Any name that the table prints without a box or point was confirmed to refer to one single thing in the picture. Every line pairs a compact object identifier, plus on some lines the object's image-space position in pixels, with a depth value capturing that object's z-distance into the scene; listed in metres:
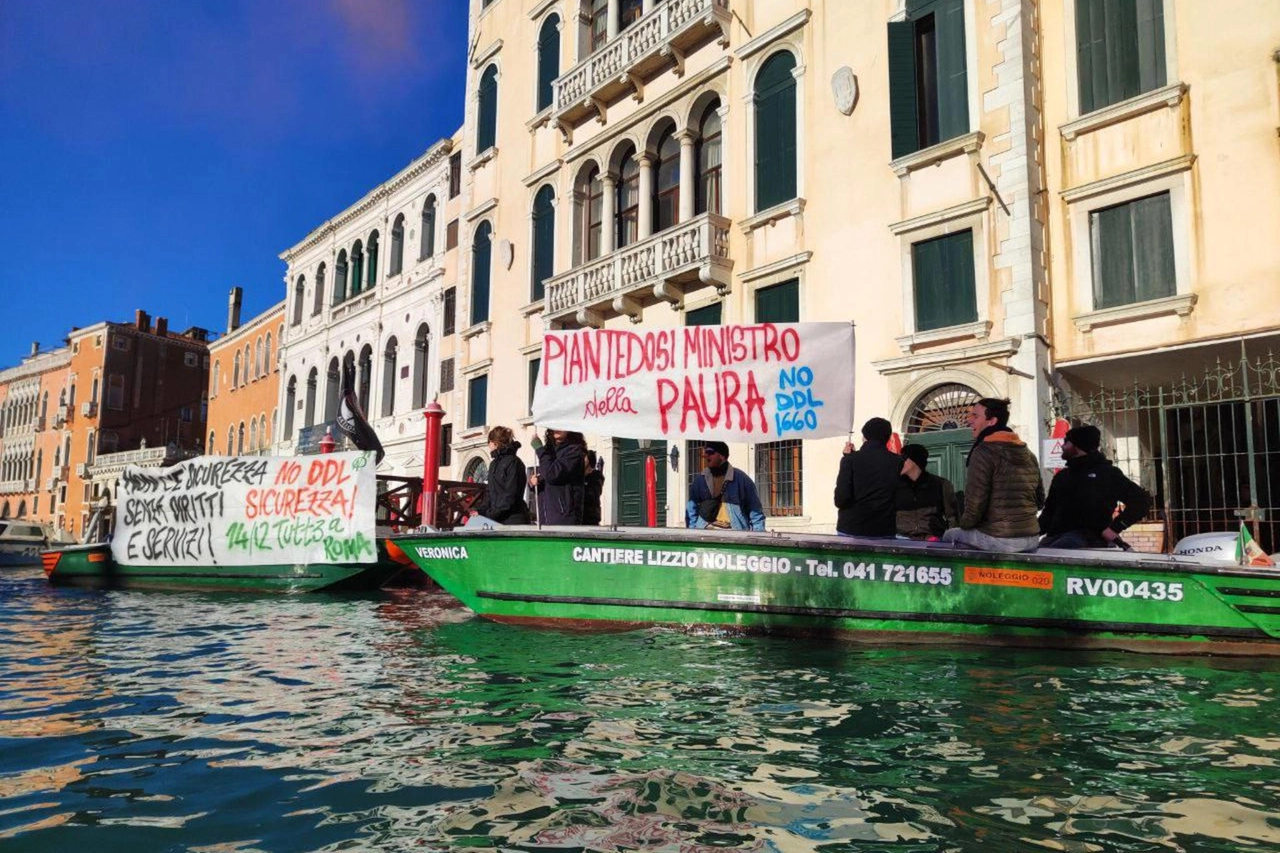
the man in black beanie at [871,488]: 7.22
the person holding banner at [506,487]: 9.35
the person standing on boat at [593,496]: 9.70
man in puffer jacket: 6.60
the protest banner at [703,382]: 7.64
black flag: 18.84
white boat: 32.94
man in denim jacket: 8.42
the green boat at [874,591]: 6.32
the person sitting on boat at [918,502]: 8.15
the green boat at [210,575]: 13.57
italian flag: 6.81
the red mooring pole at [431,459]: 12.16
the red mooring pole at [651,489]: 9.99
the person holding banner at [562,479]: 8.96
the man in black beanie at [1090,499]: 7.14
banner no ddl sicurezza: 13.46
